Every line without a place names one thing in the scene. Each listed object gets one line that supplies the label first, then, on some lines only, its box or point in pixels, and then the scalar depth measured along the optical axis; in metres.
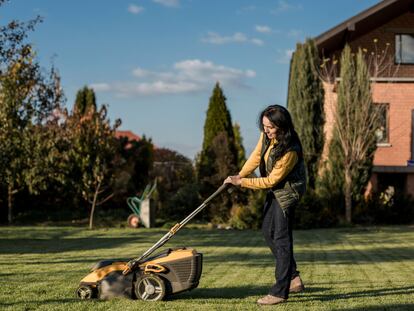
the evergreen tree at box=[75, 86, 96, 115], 28.61
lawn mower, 6.25
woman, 6.27
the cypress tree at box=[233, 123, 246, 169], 22.50
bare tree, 20.56
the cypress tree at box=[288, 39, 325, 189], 21.73
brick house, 22.66
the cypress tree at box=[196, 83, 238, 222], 21.31
